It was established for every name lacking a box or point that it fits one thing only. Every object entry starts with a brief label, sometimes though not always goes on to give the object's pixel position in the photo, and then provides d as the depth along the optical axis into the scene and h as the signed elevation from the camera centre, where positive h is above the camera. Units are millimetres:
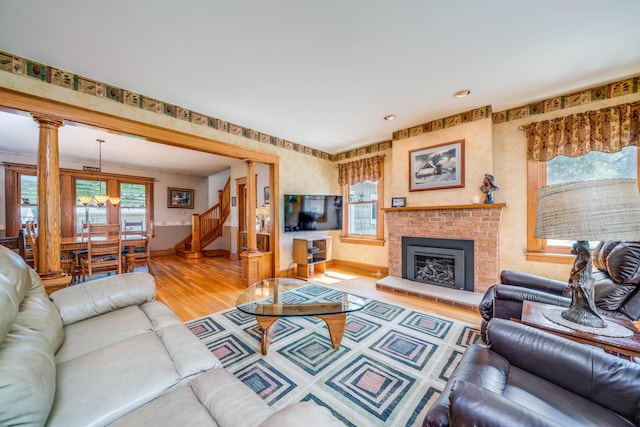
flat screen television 4363 +30
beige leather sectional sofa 757 -699
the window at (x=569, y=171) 2590 +478
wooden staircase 6414 -362
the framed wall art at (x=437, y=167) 3439 +703
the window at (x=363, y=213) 4771 +7
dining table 3418 -468
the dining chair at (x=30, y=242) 3192 -363
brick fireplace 3141 -236
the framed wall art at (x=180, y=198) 7066 +516
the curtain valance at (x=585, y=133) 2492 +901
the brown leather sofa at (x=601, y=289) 1548 -606
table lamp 1091 -23
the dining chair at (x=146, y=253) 4165 -676
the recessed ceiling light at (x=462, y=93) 2766 +1415
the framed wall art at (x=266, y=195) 5473 +430
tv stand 4379 -777
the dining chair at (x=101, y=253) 3377 -557
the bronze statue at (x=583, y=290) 1318 -448
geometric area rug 1504 -1189
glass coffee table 1973 -835
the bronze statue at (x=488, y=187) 3123 +329
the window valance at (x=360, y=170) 4598 +877
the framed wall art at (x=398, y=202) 3936 +183
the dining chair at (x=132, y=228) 6038 -346
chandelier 4434 +316
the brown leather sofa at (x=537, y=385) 758 -715
